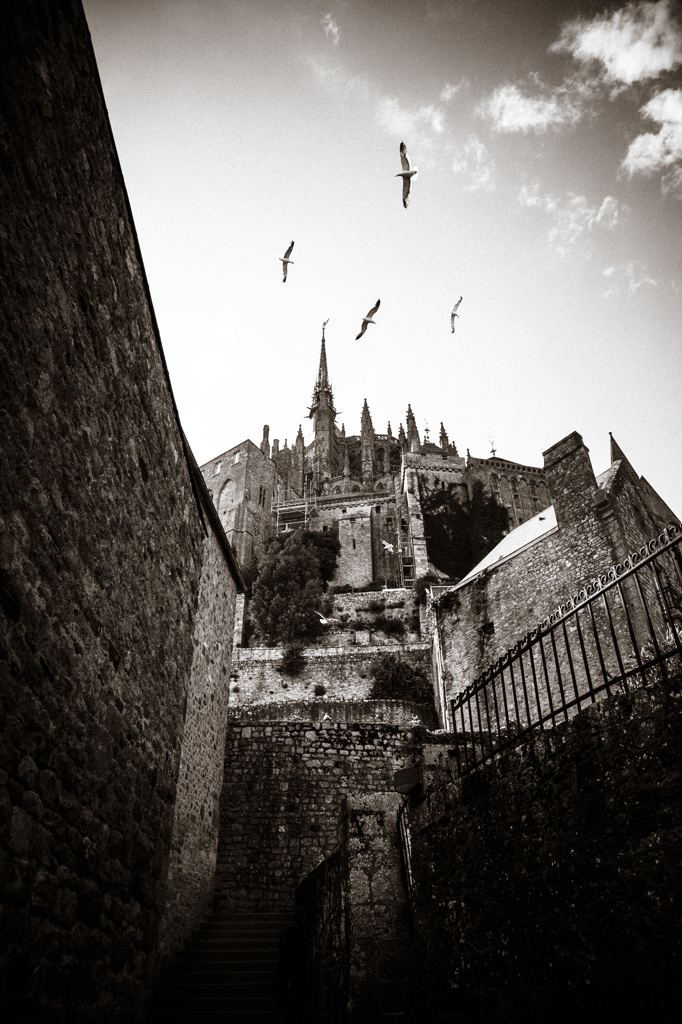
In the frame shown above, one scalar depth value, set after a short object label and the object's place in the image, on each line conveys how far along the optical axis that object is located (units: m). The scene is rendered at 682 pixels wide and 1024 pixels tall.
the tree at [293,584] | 33.12
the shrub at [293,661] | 29.23
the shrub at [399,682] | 26.22
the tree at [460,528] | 41.95
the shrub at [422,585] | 33.68
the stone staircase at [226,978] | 6.75
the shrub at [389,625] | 32.34
